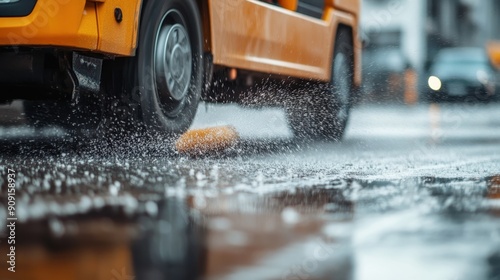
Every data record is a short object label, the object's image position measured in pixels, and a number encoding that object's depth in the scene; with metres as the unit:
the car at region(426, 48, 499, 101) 22.02
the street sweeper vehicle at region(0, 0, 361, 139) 5.17
